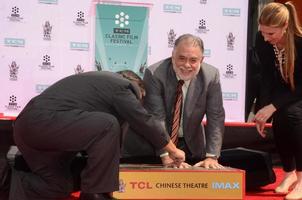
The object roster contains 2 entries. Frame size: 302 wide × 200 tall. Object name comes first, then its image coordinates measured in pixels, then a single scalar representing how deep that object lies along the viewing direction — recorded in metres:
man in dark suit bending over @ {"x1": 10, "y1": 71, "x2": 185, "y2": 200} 3.70
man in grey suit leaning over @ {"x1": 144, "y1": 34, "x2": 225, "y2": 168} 4.33
